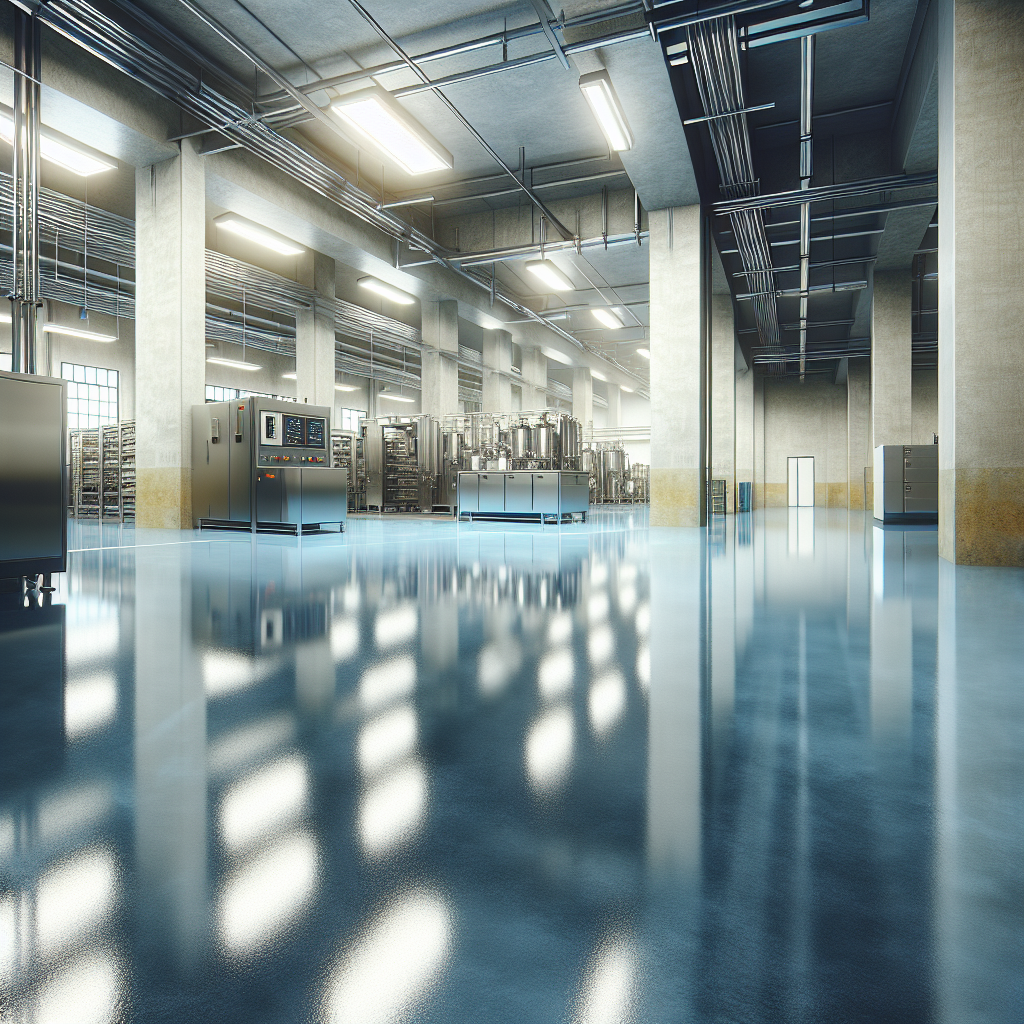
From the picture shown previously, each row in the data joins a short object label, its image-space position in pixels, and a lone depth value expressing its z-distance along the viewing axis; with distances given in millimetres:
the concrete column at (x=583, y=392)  30562
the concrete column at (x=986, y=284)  7016
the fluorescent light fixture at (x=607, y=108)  8812
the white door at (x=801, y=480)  34375
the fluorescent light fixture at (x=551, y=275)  17114
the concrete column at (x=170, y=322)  12328
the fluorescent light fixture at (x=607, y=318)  22859
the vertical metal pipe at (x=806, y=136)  9430
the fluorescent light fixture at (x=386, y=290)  19922
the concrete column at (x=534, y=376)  26891
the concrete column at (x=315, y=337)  18047
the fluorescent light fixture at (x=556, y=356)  27391
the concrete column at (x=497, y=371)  23812
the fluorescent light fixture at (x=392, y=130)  9969
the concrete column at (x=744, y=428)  28281
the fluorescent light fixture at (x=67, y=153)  11164
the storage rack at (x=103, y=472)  17672
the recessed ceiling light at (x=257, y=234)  14648
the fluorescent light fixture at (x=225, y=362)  23156
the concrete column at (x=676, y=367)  13406
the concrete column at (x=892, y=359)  17391
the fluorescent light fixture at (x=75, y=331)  16839
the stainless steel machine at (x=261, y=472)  11797
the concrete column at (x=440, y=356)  20734
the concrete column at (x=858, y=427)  27750
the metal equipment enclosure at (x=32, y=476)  5113
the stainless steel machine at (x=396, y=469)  21250
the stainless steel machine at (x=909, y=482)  14789
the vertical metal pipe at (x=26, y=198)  6117
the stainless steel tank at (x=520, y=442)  17172
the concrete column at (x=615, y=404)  37938
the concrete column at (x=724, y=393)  19969
